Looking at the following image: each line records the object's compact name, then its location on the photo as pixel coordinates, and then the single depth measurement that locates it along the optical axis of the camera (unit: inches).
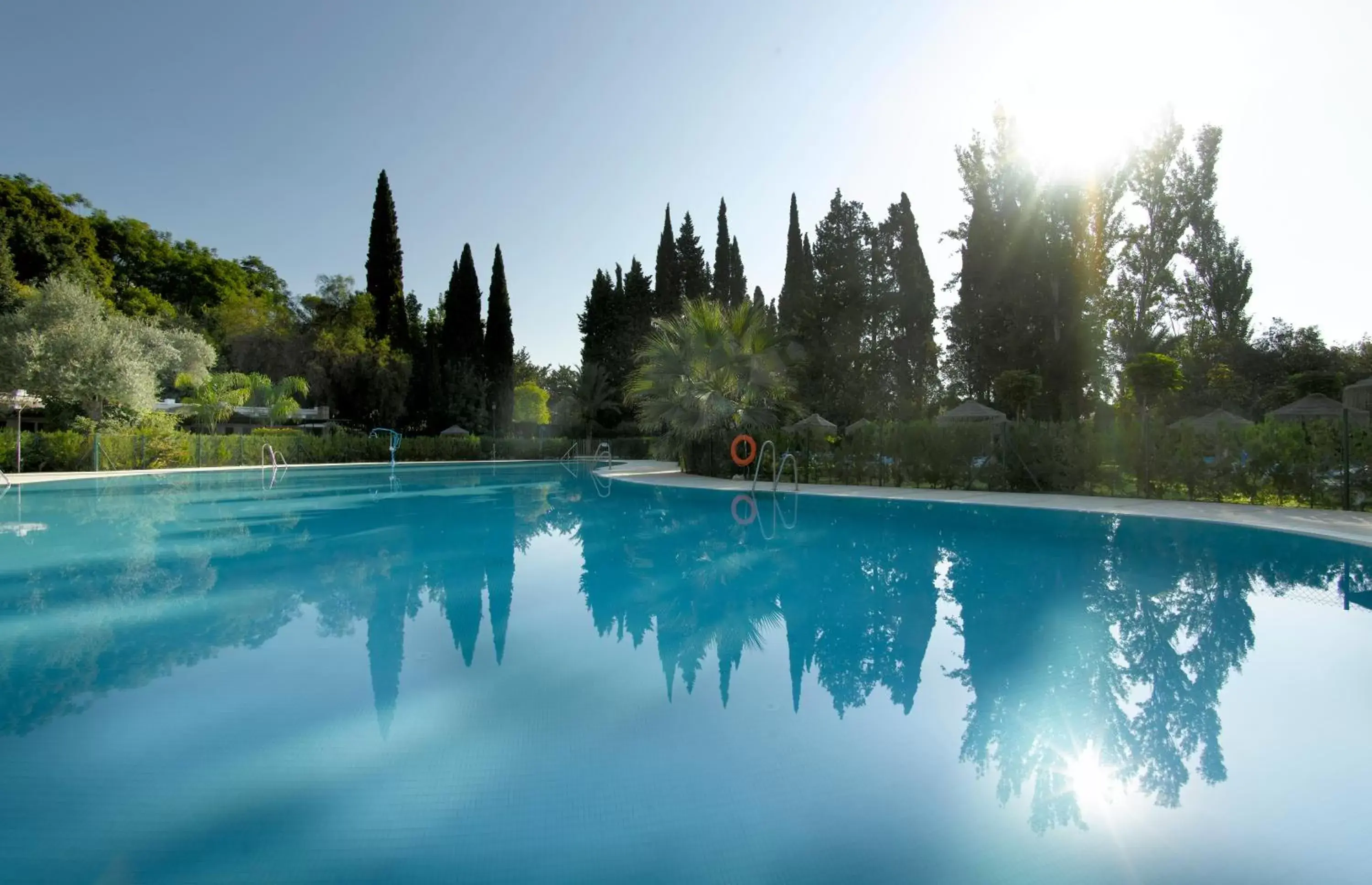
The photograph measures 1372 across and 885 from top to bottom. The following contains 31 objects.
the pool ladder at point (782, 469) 641.4
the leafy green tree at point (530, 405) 1834.4
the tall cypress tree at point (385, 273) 1475.1
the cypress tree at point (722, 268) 1488.7
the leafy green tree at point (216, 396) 1078.4
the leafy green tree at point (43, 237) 1253.1
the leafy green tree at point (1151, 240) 1035.9
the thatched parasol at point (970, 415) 815.1
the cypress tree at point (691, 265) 1480.1
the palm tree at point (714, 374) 769.6
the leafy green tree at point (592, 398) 1460.4
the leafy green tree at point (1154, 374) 642.2
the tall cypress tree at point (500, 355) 1523.1
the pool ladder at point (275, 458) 1022.8
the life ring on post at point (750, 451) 753.6
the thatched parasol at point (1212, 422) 553.3
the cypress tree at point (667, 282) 1460.4
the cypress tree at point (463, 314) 1521.9
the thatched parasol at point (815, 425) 933.8
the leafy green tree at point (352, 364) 1366.9
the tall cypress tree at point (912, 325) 1242.6
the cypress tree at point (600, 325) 1555.1
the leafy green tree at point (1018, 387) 740.6
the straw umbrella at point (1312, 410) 689.0
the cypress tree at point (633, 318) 1482.5
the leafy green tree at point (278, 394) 1160.2
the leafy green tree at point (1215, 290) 1272.1
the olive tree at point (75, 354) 879.1
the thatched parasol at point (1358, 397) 713.6
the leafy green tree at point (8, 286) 1106.1
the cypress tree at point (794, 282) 1346.0
